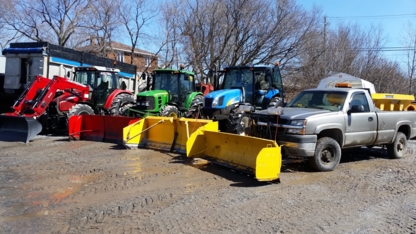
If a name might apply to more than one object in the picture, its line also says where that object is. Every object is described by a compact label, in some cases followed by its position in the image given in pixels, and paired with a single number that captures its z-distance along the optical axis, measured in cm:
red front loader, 1270
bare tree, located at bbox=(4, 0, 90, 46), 3009
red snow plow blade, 1245
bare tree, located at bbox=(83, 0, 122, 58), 2936
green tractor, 1431
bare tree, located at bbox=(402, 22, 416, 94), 3087
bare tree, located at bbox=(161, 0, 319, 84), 2625
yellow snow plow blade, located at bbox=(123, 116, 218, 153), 1059
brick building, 3029
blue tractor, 1213
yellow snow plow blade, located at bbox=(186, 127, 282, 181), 708
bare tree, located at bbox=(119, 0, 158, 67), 3006
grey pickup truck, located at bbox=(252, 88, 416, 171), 816
